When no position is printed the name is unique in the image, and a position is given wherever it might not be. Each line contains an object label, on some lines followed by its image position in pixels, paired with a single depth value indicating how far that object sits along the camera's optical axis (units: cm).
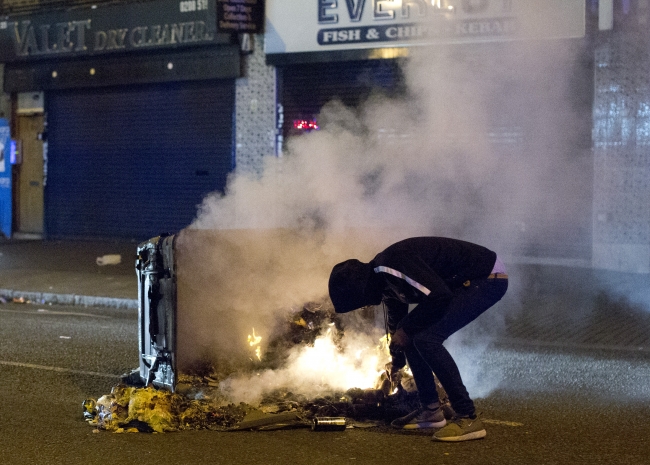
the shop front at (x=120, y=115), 1530
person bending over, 462
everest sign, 1016
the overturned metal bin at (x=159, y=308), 557
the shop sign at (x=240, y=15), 1385
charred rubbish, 508
